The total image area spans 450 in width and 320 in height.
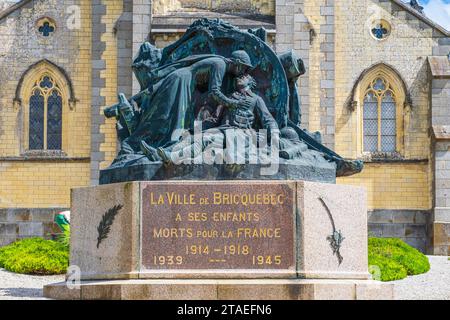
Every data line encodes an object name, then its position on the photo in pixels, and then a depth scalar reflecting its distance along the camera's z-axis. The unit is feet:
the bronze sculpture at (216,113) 46.70
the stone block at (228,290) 43.27
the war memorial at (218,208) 44.68
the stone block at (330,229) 45.14
